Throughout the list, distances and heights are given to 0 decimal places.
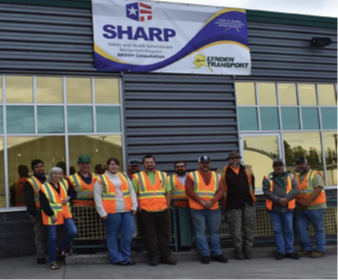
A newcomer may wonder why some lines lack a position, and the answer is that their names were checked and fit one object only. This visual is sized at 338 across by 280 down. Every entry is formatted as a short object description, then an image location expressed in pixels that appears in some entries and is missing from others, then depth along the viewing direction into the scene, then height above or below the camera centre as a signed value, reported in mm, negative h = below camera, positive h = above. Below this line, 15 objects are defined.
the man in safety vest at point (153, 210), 7539 -511
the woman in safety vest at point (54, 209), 7211 -383
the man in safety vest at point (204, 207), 7746 -510
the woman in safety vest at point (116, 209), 7406 -442
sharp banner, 9484 +3062
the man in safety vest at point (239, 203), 7980 -501
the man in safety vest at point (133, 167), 8328 +250
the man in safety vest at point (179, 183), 8289 -95
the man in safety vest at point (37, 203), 7531 -274
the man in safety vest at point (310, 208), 8352 -685
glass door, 10469 +509
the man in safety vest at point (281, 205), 8117 -591
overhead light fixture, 11086 +3130
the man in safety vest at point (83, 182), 7859 +17
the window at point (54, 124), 8648 +1200
